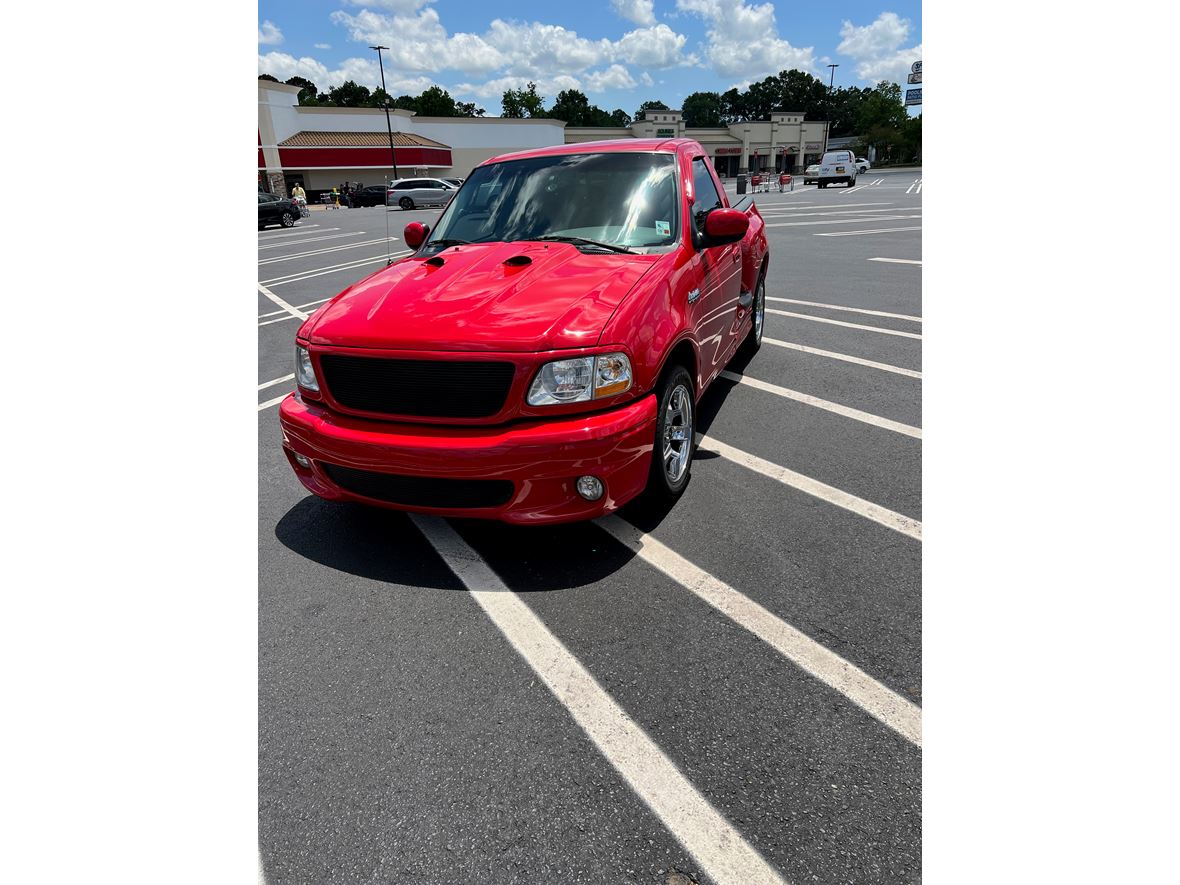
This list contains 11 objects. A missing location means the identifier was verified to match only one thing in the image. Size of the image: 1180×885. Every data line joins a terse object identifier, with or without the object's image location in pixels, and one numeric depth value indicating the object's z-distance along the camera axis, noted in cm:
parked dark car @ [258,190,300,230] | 2588
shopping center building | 4997
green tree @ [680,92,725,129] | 13612
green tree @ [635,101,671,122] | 11166
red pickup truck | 276
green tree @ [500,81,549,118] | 10125
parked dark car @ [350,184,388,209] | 3991
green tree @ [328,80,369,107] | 9931
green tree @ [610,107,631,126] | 10756
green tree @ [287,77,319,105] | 9079
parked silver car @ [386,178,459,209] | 3566
